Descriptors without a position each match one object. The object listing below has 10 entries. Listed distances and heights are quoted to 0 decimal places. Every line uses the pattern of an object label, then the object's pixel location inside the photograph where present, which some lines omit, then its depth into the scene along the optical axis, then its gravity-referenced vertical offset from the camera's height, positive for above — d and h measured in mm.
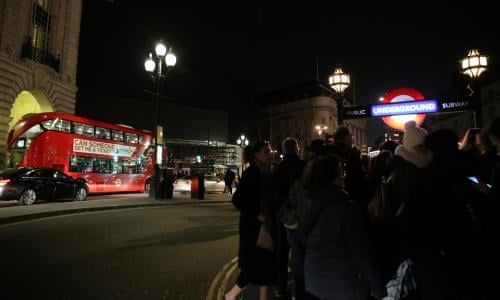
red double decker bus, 15977 +1547
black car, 12477 -324
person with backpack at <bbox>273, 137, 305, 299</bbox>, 4051 -87
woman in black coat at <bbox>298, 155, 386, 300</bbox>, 2127 -450
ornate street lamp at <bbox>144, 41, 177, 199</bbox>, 16109 +5471
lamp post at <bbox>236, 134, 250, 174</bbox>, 34375 +4109
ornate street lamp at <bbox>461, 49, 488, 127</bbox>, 8742 +3134
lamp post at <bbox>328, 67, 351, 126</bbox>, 8609 +2614
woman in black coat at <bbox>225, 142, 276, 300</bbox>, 3588 -576
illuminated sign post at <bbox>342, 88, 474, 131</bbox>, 5734 +1347
